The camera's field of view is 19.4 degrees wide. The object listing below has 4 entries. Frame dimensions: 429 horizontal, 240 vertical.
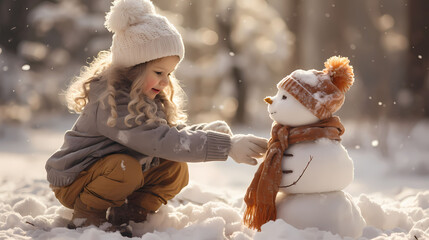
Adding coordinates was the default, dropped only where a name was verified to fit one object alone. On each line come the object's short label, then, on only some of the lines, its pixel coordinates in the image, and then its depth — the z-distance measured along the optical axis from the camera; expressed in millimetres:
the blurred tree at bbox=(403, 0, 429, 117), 7012
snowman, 3681
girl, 3783
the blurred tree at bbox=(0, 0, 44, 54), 12908
